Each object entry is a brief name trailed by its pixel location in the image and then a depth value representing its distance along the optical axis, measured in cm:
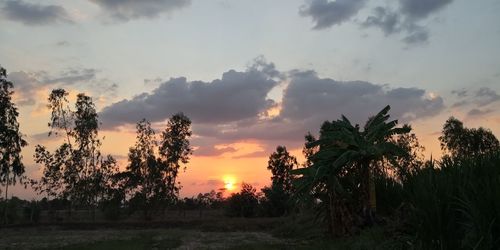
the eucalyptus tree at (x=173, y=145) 4606
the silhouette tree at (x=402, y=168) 1138
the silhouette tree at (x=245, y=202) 4669
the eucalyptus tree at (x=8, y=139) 4003
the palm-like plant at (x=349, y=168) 1770
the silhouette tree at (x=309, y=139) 4658
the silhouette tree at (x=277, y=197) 4566
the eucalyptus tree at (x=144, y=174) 4575
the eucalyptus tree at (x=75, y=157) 4441
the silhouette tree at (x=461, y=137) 5400
